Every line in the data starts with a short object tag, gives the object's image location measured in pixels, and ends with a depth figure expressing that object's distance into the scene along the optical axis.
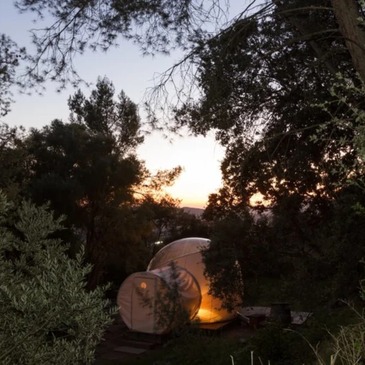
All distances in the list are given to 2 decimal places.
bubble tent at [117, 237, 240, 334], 18.48
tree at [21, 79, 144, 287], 22.81
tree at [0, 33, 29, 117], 9.31
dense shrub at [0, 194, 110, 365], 2.96
